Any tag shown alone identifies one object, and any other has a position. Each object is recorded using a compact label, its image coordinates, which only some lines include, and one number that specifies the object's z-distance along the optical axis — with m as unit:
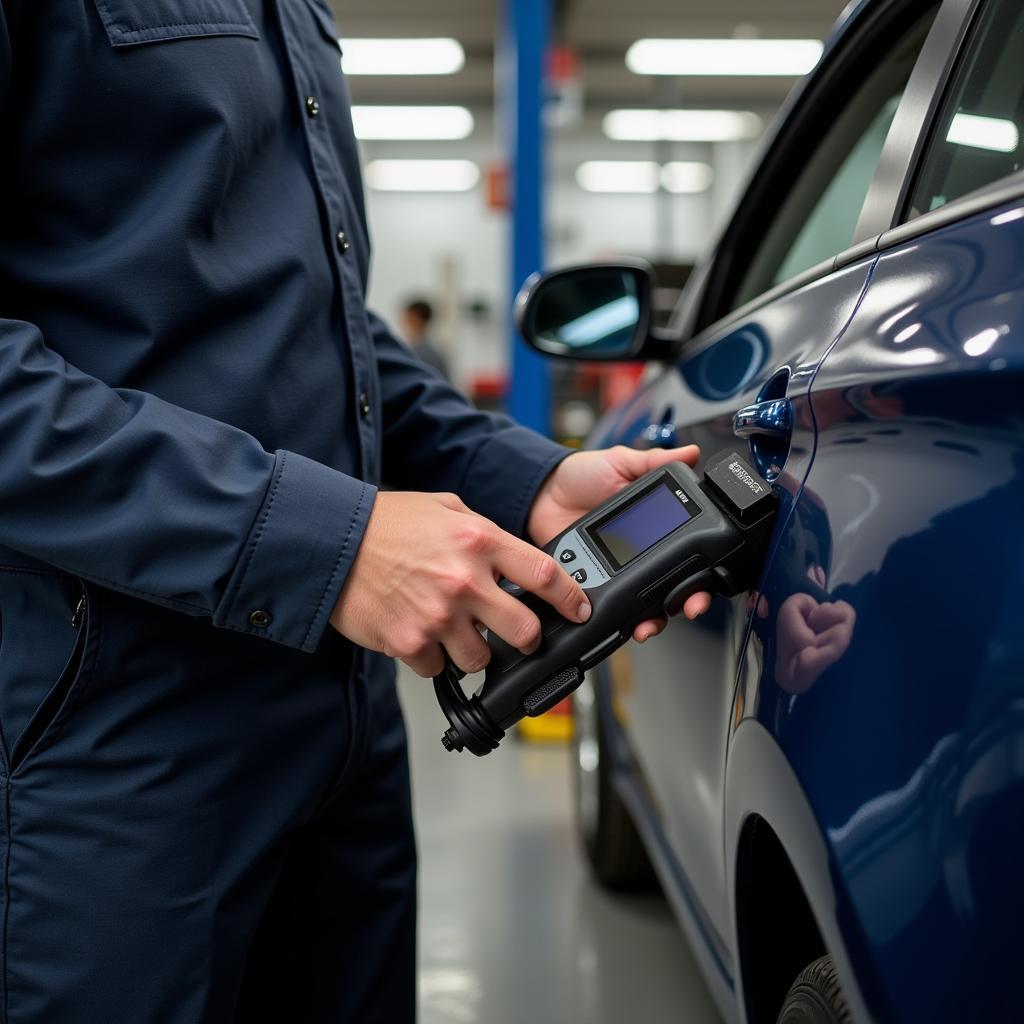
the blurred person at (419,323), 8.58
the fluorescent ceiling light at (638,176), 14.51
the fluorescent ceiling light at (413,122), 12.62
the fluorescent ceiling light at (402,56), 10.03
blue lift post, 4.49
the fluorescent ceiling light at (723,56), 9.69
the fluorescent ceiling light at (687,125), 12.85
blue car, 0.61
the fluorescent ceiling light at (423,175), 14.45
